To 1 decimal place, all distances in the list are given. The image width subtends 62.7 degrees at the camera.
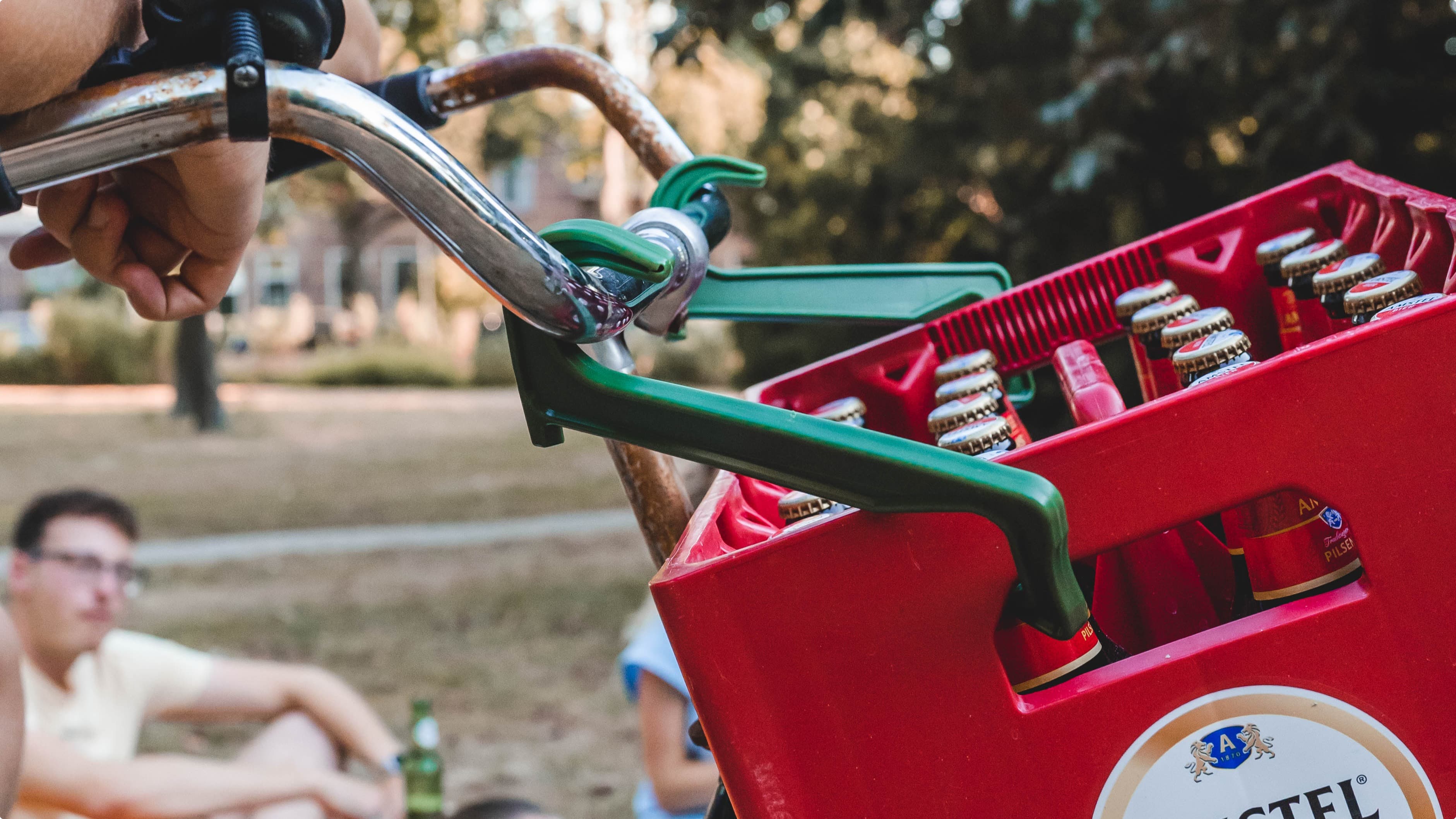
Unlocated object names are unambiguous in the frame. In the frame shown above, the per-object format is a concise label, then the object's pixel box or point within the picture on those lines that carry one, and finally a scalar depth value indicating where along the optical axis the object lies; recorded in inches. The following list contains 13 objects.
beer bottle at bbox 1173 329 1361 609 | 35.3
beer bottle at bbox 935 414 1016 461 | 38.5
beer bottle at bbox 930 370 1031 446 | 45.9
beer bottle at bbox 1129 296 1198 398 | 46.2
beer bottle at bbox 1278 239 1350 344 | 45.4
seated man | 111.8
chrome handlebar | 27.5
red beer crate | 31.4
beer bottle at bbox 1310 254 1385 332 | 41.4
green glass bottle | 132.5
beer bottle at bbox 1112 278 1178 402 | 49.3
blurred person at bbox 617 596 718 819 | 97.7
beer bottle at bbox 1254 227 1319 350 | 48.9
